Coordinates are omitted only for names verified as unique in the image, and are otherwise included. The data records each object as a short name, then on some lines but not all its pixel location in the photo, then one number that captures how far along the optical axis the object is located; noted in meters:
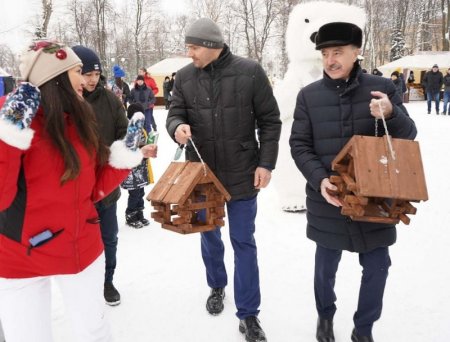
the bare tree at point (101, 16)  30.42
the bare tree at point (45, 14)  27.54
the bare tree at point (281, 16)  26.23
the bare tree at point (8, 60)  63.16
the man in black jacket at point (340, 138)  2.36
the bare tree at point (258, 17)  28.08
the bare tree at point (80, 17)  32.31
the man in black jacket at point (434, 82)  17.17
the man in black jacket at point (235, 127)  2.77
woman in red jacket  1.75
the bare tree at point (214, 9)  34.47
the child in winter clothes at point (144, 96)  12.40
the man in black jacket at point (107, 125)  3.07
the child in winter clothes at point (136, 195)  5.06
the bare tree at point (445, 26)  32.56
